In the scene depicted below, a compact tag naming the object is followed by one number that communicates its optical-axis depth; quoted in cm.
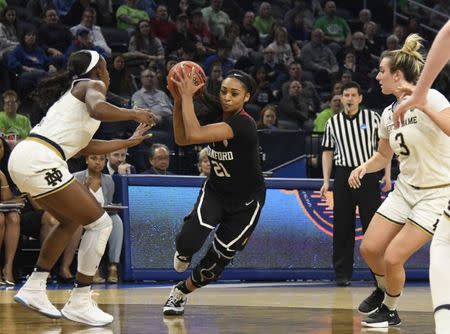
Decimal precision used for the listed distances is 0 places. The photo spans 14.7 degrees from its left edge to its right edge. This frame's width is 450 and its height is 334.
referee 1861
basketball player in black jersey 1272
